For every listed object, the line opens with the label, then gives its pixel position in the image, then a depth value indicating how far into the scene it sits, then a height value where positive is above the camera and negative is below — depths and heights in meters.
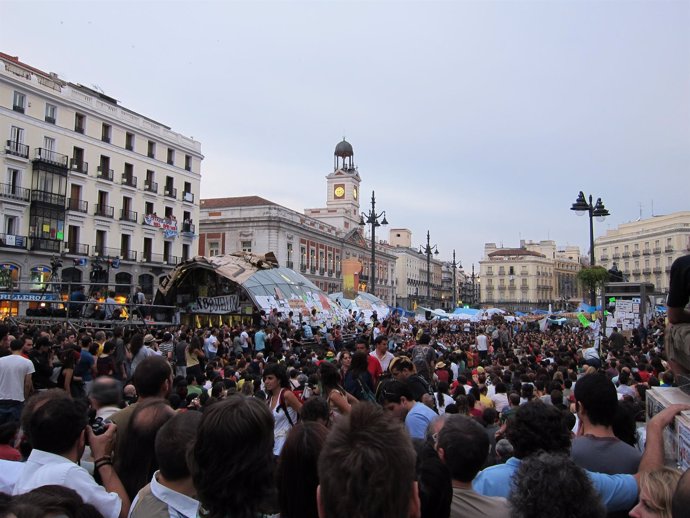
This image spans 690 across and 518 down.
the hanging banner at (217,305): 23.05 -0.05
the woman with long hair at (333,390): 4.50 -0.76
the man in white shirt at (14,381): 6.31 -0.99
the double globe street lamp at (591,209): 16.41 +3.26
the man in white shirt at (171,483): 2.53 -0.89
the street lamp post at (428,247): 40.42 +4.65
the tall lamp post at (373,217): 27.22 +4.67
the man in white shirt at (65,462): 2.64 -0.85
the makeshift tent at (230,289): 22.58 +0.67
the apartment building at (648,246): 67.00 +9.01
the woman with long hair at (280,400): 4.69 -0.87
